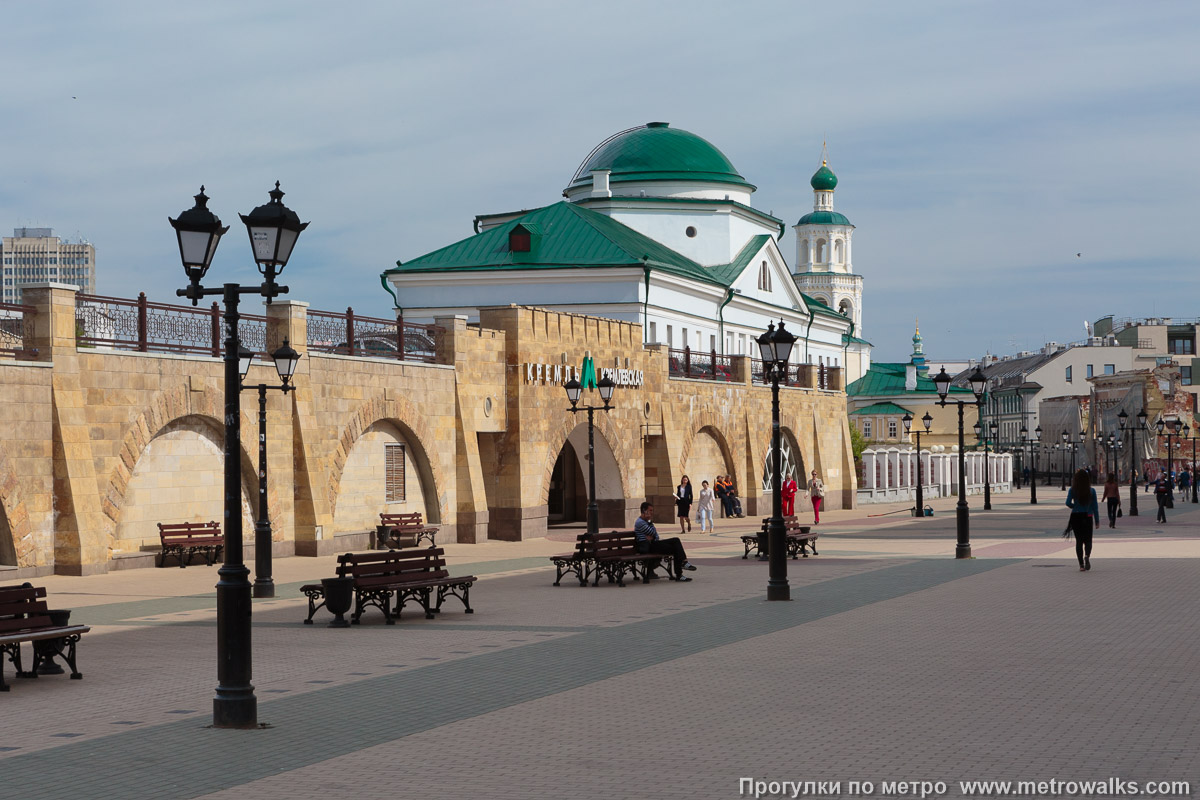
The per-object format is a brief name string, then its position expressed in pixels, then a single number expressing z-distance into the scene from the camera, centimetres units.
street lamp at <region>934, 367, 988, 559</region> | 2550
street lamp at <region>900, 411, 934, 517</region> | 4575
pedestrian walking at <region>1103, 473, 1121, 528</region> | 3603
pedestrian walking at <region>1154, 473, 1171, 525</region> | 4188
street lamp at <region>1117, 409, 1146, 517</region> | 4717
